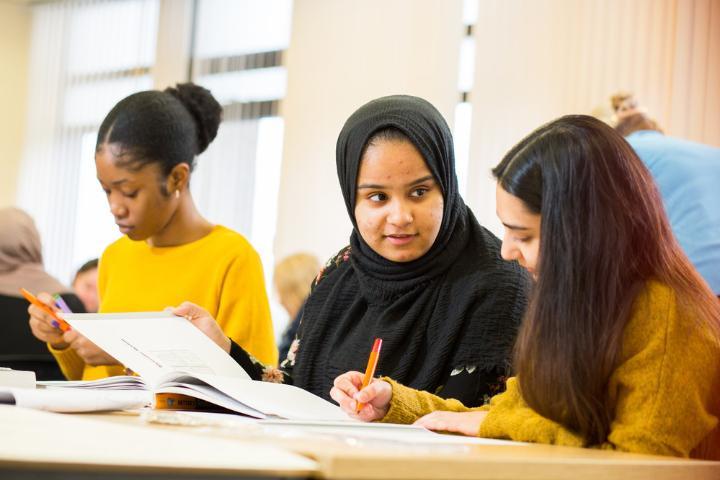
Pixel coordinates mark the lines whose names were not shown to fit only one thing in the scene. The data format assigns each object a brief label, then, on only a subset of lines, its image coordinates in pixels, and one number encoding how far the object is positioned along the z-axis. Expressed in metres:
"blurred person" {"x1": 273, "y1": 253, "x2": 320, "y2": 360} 5.23
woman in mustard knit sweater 1.24
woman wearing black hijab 1.77
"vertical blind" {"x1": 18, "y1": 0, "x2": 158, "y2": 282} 7.33
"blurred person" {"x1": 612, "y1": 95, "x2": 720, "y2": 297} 2.57
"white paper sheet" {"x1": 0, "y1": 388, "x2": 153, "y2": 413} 1.26
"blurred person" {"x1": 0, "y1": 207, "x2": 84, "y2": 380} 2.88
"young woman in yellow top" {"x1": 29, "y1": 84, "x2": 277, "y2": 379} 2.29
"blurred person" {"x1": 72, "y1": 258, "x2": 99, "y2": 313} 4.68
